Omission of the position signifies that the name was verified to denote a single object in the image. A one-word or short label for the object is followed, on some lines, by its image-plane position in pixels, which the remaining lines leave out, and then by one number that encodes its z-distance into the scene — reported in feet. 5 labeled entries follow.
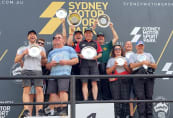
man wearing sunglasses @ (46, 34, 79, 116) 14.37
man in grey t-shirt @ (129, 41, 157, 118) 14.57
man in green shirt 16.57
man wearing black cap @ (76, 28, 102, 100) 15.17
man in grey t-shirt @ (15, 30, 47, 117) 14.25
